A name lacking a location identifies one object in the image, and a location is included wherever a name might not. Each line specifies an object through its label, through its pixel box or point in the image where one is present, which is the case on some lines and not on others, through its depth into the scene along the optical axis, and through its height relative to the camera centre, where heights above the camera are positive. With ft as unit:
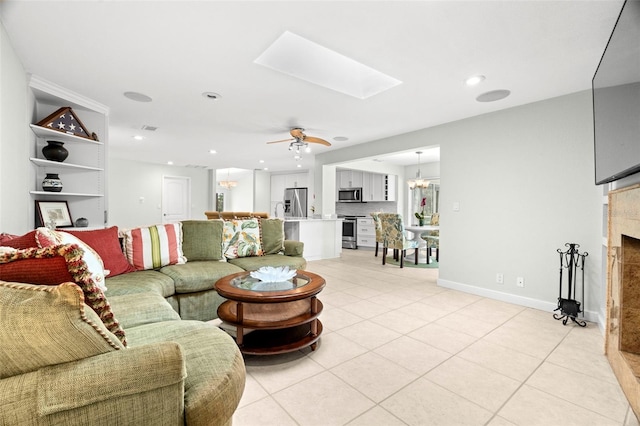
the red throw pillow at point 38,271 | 2.64 -0.55
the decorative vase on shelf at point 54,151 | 9.88 +2.02
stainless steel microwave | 26.78 +1.68
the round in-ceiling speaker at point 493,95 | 9.70 +4.04
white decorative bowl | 7.38 -1.60
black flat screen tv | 4.78 +2.20
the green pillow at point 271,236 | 11.84 -0.96
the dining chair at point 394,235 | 17.20 -1.30
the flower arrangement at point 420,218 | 18.61 -0.27
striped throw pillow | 8.75 -1.09
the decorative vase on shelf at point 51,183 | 9.93 +0.94
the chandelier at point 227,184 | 32.03 +3.14
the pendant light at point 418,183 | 21.54 +2.25
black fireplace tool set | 8.83 -2.14
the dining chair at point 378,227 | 18.65 -0.88
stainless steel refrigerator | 30.27 +1.11
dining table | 17.76 -1.38
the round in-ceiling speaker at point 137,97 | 10.38 +4.15
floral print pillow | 11.00 -1.01
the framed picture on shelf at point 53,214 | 9.78 -0.11
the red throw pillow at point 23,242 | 3.84 -0.42
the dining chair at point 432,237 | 17.86 -1.47
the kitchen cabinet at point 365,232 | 25.40 -1.67
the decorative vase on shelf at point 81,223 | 10.73 -0.43
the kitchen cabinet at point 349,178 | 26.91 +3.26
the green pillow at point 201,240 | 10.14 -0.98
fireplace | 5.23 -1.55
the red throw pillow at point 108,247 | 7.68 -0.96
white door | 27.40 +1.31
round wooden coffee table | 6.32 -2.35
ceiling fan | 13.74 +3.54
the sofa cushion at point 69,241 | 4.29 -0.55
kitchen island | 19.01 -1.48
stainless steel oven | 26.04 -1.72
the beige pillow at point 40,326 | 2.46 -0.98
